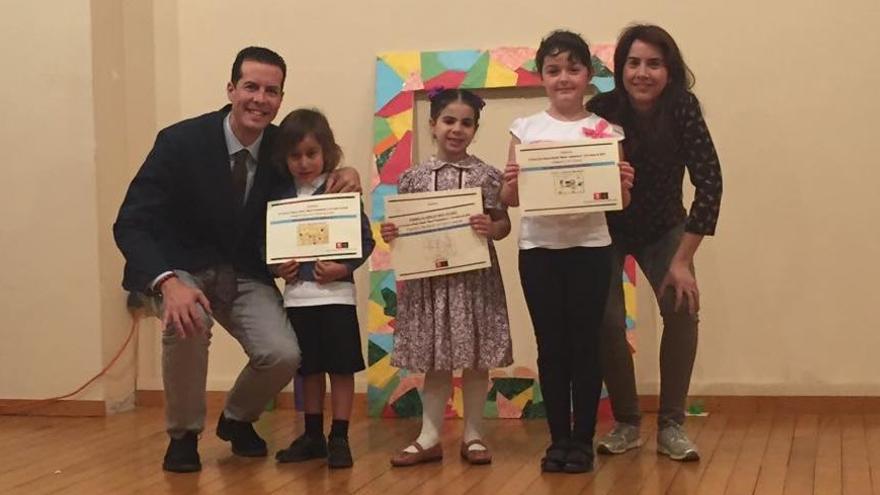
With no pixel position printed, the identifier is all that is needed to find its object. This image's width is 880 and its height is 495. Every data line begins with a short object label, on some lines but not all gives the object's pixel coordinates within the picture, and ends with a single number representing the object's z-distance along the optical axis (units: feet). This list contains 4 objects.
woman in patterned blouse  8.77
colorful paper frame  11.68
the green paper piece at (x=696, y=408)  11.48
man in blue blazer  8.80
